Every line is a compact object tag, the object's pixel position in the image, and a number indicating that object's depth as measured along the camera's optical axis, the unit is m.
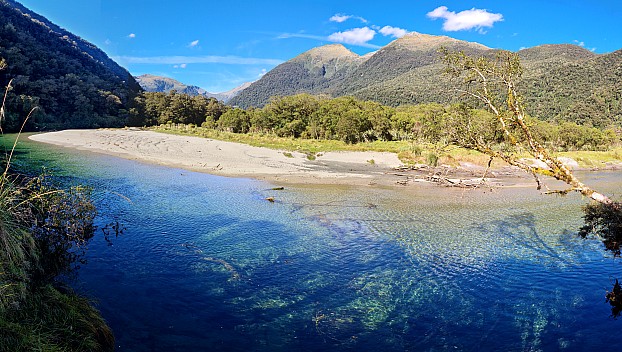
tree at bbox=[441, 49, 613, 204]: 8.07
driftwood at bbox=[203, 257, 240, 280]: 13.70
